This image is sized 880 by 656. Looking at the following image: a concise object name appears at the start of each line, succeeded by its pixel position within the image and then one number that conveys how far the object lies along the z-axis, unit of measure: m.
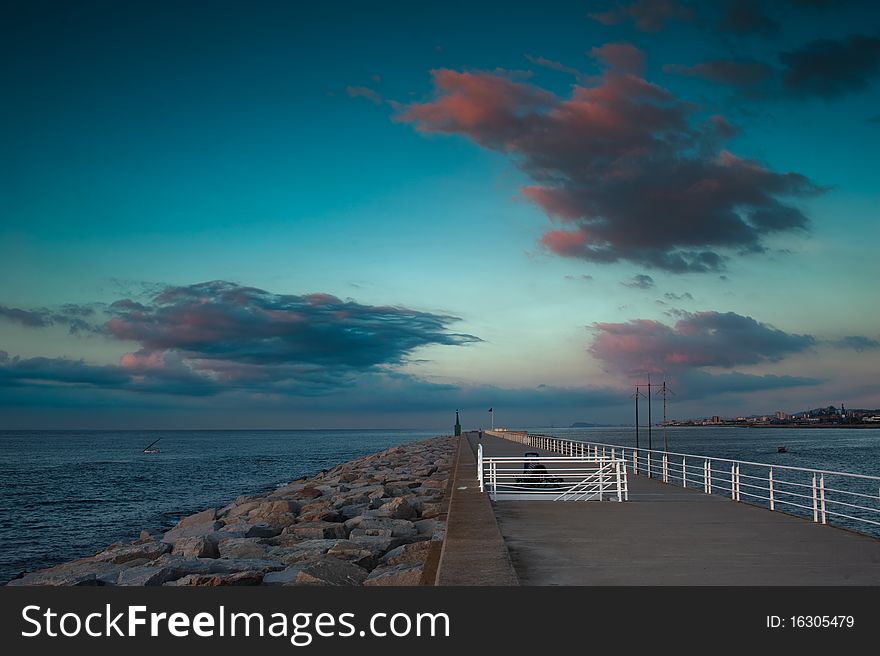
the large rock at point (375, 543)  12.15
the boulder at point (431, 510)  16.42
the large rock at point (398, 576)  9.40
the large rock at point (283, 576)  10.38
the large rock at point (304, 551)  12.31
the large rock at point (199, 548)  12.90
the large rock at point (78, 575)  11.12
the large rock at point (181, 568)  10.57
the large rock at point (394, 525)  14.09
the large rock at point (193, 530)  17.00
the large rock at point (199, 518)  19.70
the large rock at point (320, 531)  14.51
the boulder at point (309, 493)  23.88
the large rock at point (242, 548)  12.86
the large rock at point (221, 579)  9.82
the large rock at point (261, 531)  15.22
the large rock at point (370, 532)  13.77
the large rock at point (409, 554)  11.24
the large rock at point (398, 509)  16.11
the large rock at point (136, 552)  13.91
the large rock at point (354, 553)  11.41
